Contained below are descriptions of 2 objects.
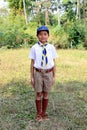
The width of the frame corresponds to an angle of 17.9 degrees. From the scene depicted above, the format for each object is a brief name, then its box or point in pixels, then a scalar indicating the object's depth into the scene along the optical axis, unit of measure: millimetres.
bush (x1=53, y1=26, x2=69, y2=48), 18016
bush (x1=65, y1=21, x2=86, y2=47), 18922
